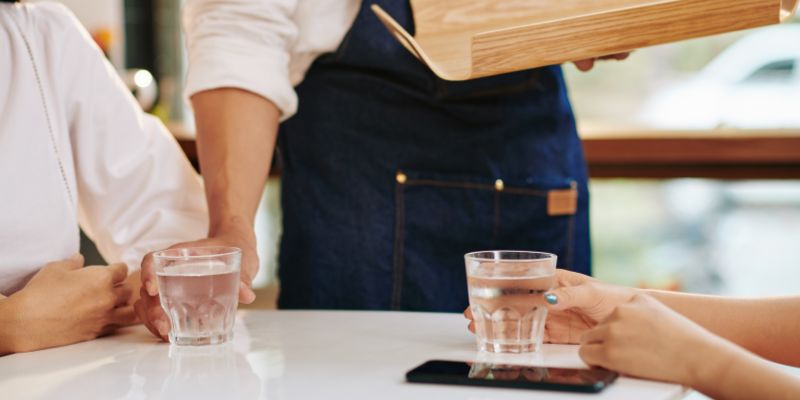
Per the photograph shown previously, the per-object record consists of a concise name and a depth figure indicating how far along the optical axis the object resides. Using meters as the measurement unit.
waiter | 1.56
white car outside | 3.31
